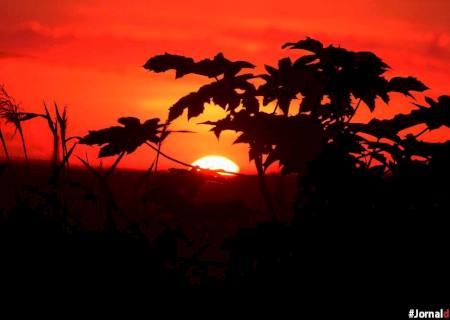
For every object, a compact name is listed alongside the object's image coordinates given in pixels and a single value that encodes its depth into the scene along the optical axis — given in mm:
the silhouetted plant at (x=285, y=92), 7824
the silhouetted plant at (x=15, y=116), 8516
